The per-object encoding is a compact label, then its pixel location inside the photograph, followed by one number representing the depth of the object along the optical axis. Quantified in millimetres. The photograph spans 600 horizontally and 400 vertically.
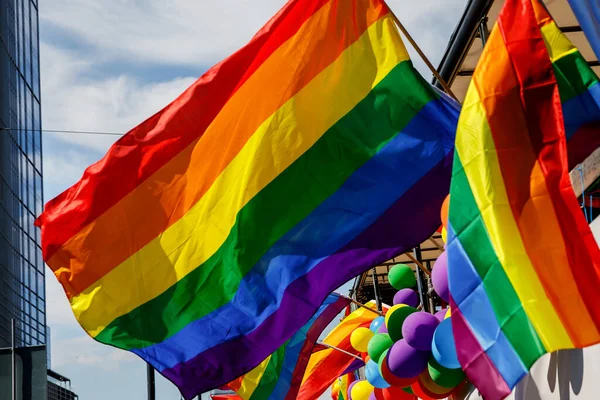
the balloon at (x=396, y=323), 10109
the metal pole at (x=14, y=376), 11477
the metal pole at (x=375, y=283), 22322
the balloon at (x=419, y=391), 9867
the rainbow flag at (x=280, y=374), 11695
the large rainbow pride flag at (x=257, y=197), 8117
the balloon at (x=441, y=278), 7488
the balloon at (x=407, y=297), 12844
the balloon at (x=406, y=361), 9219
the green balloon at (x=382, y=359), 9975
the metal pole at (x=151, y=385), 16484
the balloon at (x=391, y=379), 9680
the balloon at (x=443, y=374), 9117
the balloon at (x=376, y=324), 12620
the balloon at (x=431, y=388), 9505
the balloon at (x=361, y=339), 13289
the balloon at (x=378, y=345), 10453
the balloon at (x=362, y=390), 13878
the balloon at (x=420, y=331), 9039
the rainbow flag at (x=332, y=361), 15492
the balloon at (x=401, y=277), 14109
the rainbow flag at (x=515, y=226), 5406
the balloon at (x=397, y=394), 11859
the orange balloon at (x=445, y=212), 7113
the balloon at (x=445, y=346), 7480
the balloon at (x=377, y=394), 12558
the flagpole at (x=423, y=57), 7862
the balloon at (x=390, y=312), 10289
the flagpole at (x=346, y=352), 14331
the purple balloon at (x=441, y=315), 9420
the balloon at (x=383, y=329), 11709
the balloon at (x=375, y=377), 11016
